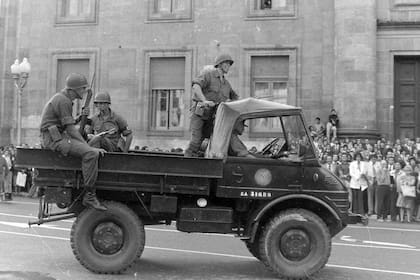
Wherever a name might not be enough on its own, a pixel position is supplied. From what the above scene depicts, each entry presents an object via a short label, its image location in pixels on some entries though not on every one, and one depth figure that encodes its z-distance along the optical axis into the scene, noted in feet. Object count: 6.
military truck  24.76
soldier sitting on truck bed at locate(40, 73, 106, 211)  24.32
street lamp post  74.69
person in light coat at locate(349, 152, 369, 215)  54.44
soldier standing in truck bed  27.30
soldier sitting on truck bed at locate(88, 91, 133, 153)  28.25
